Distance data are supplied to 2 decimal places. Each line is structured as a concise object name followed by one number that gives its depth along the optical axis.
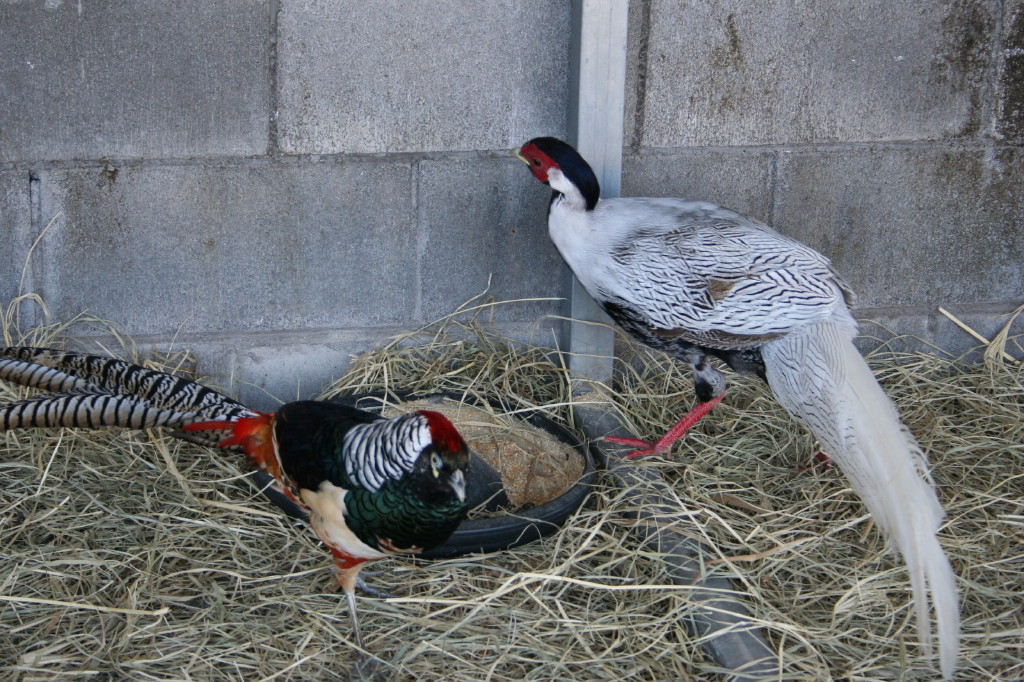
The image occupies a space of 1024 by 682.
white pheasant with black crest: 1.85
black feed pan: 1.83
